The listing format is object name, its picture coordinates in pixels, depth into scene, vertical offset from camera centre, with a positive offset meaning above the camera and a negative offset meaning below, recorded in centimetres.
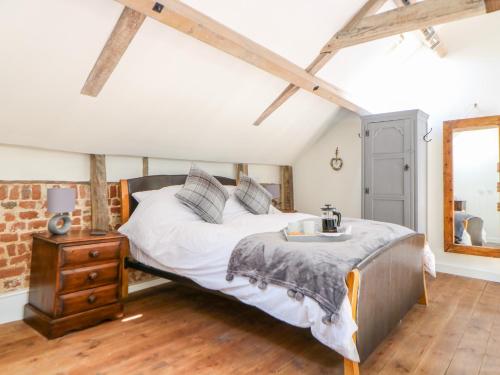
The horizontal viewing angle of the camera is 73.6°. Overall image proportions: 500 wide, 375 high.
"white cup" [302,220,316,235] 250 -31
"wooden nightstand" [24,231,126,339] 245 -72
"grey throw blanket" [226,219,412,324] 183 -47
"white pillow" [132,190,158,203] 336 -8
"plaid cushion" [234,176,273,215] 388 -11
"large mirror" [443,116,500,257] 404 -3
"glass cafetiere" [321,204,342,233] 253 -28
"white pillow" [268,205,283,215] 418 -32
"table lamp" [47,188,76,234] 261 -13
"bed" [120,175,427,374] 183 -69
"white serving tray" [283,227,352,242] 238 -38
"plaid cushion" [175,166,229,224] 321 -9
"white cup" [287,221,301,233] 262 -33
